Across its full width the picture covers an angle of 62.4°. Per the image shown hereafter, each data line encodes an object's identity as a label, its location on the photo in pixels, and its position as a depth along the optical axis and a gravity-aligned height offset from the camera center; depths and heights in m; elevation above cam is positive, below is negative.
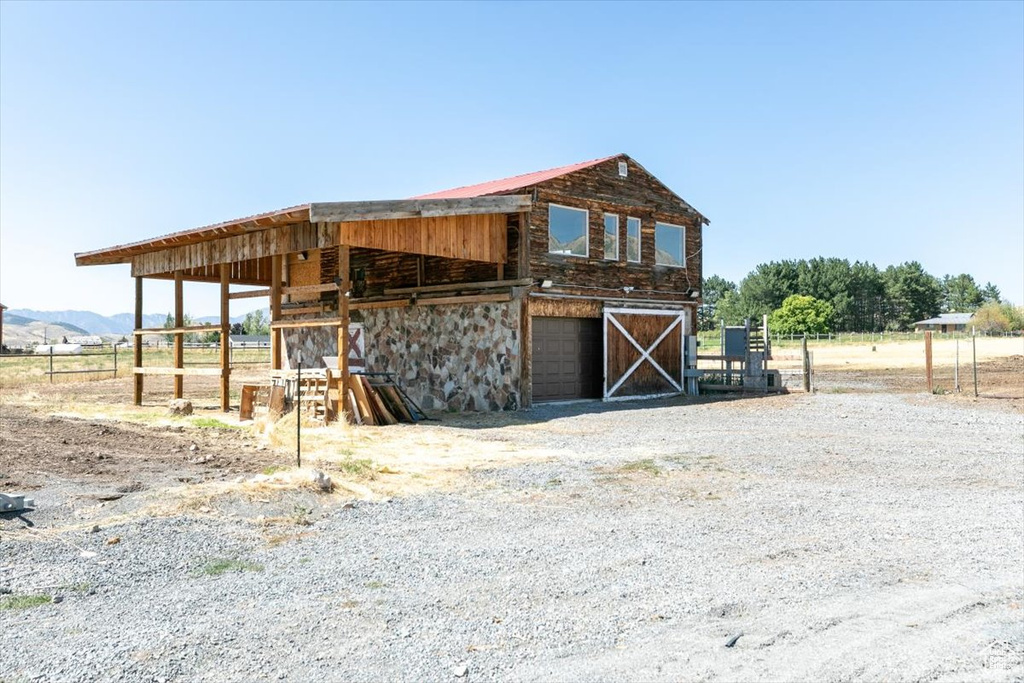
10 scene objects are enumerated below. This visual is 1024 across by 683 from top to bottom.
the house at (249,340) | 81.12 +1.60
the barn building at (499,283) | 16.47 +1.63
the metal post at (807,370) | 22.28 -0.62
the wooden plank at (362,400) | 15.05 -0.83
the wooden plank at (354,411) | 15.04 -1.02
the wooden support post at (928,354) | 21.13 -0.22
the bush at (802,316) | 105.12 +3.91
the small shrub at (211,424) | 14.69 -1.21
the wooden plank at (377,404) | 15.31 -0.92
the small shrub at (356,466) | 9.46 -1.31
